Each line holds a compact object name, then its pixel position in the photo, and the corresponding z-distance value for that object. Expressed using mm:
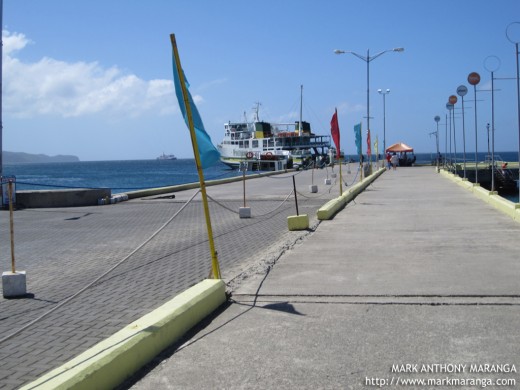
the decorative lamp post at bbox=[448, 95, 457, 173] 33825
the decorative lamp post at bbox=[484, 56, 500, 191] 17900
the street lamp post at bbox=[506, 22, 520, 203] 14327
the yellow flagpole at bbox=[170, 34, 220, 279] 6859
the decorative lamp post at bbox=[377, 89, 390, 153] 63656
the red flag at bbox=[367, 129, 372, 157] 36922
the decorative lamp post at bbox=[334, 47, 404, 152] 37688
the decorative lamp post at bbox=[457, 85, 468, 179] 25994
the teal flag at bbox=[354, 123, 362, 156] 28328
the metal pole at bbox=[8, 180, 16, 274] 7043
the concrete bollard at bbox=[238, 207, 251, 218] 15805
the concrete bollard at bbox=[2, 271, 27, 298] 7164
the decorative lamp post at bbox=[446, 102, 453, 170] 34831
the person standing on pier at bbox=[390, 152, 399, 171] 56091
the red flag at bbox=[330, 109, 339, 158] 20797
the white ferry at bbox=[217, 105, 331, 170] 73562
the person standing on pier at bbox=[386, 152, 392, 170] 57350
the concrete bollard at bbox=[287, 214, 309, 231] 12531
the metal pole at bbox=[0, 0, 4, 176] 18331
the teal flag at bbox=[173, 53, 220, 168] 6965
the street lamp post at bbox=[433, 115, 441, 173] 59062
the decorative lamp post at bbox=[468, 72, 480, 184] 20798
